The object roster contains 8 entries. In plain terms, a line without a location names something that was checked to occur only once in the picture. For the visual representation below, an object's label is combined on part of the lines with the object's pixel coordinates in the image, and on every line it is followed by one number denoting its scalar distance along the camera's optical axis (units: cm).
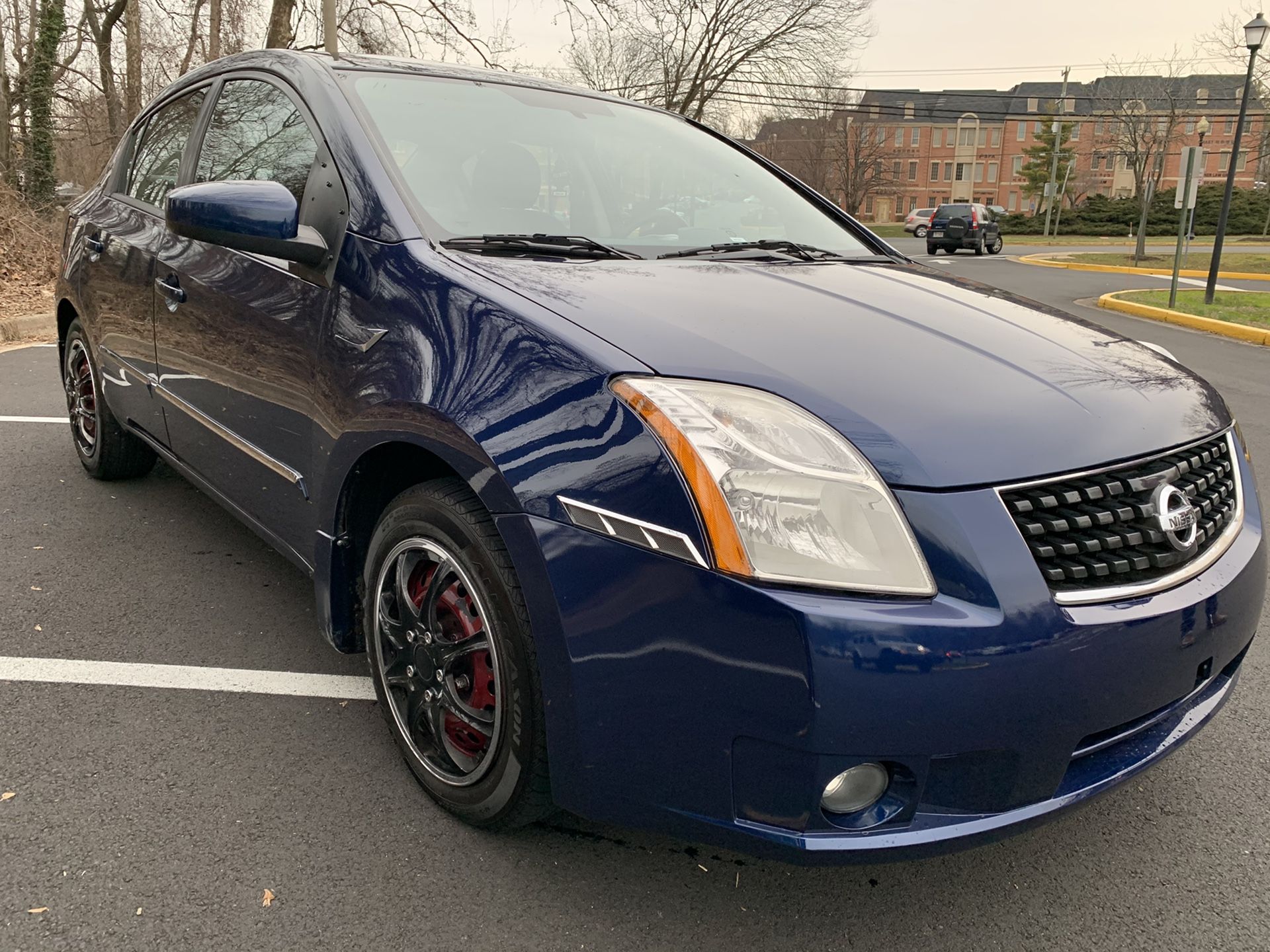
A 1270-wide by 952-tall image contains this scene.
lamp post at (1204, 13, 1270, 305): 1377
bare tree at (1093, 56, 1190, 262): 4041
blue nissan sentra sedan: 150
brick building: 7012
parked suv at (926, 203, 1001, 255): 3077
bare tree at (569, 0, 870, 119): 3491
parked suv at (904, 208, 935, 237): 4984
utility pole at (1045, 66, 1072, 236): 4811
